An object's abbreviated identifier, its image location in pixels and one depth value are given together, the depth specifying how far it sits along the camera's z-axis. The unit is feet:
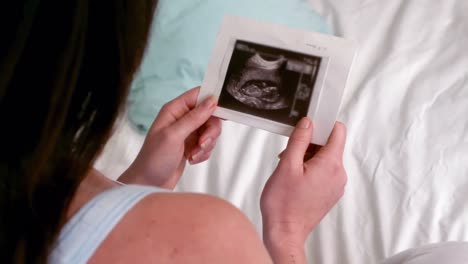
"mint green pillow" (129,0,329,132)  3.58
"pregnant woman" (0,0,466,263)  1.26
